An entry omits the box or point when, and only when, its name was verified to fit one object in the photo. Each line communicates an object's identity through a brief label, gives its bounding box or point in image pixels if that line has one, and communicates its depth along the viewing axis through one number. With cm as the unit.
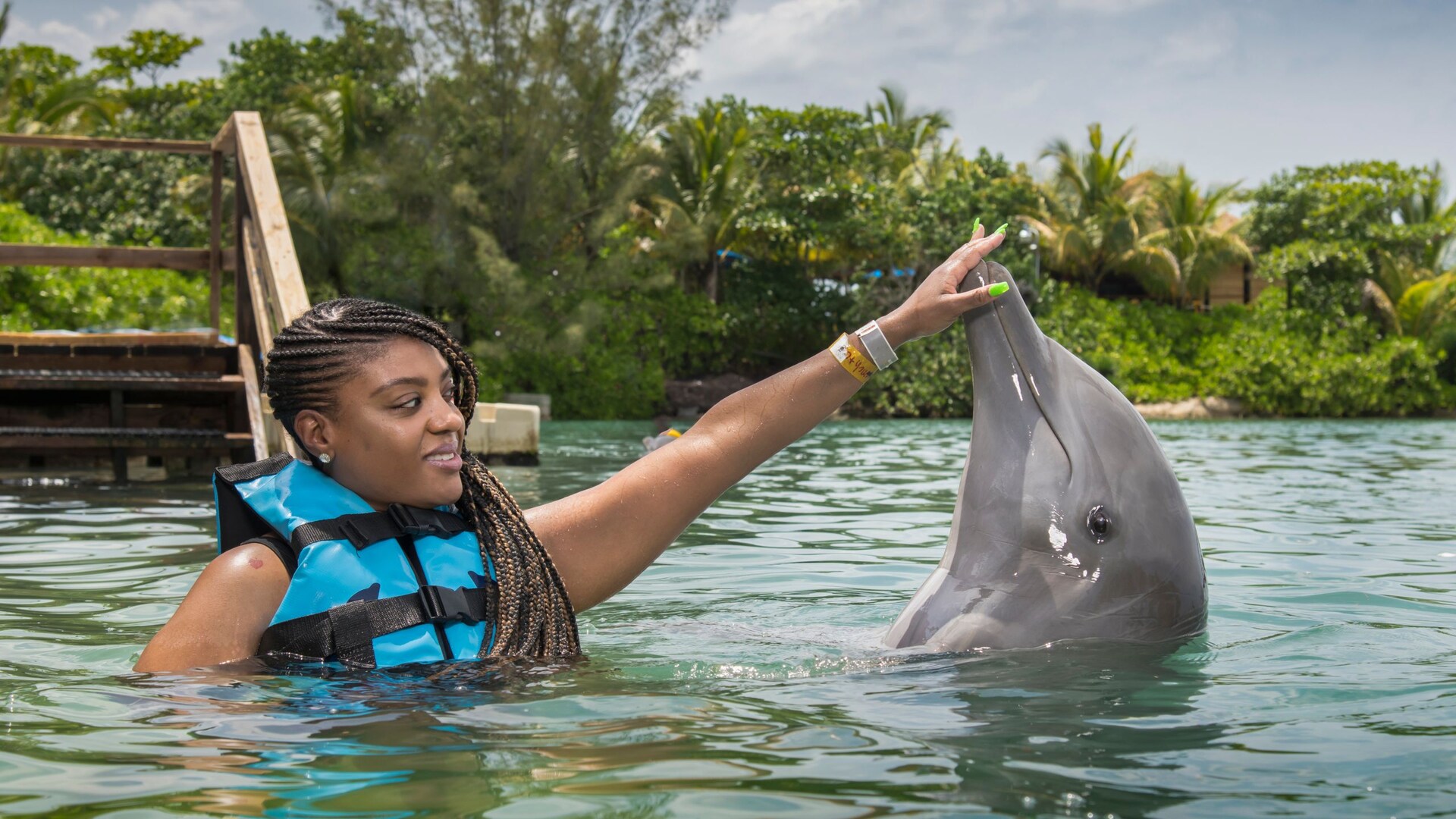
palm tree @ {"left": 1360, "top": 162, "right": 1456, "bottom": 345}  2939
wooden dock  804
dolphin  292
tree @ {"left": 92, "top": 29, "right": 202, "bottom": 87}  3547
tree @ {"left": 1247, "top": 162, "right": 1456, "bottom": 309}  2959
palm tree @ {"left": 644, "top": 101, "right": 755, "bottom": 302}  2768
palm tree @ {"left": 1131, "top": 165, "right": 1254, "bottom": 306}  3130
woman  244
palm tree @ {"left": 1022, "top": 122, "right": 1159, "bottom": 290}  3094
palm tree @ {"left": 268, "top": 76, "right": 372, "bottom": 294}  2527
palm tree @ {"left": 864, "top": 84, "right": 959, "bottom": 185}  3049
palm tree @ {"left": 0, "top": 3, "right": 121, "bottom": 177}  2819
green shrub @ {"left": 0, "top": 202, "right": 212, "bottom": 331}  1819
